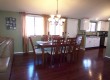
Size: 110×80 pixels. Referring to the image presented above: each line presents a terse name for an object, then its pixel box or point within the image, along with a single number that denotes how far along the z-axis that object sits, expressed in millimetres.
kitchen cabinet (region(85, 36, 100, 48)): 4728
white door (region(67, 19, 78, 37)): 4481
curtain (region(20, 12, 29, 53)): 3465
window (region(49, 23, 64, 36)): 4106
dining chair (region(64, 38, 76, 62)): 2654
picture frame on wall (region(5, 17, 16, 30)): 3350
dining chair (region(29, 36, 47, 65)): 2550
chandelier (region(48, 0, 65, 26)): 2553
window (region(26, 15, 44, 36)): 3740
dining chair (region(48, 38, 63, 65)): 2473
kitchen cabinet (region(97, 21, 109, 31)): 5292
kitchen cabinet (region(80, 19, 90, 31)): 4624
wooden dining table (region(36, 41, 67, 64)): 2388
